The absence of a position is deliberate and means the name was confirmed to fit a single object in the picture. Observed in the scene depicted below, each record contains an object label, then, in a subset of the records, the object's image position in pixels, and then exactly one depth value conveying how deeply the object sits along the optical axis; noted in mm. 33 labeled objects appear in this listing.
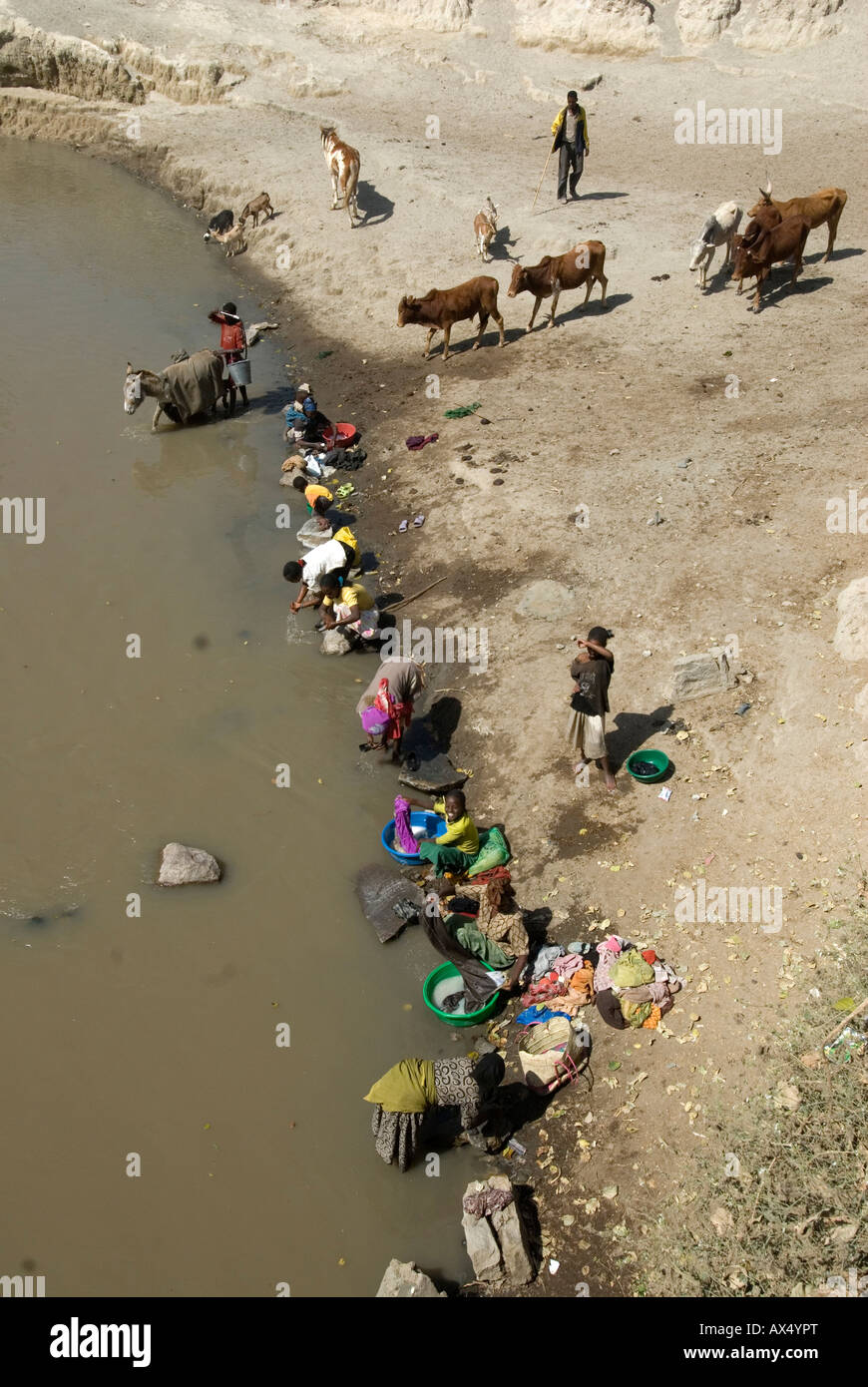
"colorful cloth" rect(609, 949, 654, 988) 6754
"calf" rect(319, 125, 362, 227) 17781
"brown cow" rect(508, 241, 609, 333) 14523
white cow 14453
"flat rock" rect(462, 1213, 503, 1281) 5672
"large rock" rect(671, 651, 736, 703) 8570
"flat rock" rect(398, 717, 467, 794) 8711
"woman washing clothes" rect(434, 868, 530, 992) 7125
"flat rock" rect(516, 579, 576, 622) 10062
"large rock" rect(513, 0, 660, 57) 22156
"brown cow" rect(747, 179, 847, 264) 14539
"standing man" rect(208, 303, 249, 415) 14016
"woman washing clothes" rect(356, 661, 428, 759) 8742
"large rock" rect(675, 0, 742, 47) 21781
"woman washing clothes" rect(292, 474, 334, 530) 11266
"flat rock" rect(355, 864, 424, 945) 7691
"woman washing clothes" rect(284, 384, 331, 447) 13523
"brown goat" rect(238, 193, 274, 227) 19188
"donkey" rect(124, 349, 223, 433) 13648
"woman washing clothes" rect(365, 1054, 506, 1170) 5977
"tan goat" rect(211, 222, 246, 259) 19547
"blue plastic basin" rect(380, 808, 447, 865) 8281
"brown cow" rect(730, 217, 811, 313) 13883
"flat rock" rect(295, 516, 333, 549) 11836
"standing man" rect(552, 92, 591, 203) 16797
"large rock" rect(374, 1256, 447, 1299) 5570
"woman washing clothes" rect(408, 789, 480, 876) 7699
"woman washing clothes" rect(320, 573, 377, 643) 10156
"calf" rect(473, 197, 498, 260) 16031
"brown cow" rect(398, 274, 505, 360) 14242
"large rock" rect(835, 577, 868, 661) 8328
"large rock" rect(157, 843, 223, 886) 8047
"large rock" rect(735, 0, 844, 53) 21188
